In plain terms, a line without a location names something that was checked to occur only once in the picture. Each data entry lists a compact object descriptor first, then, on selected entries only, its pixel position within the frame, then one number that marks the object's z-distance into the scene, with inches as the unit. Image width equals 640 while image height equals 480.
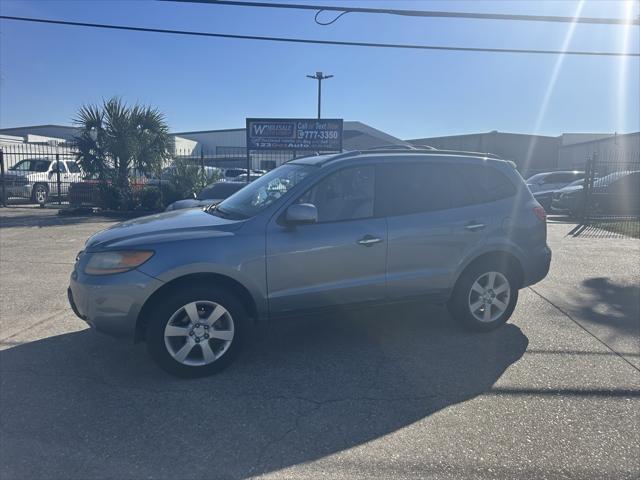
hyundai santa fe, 151.4
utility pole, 1337.6
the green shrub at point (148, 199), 656.4
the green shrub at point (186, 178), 676.1
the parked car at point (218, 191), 450.9
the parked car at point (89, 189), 673.6
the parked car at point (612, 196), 636.1
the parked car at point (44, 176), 776.9
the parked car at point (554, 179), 818.2
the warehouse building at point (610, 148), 1362.3
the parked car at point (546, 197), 767.7
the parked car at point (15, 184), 760.9
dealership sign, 725.3
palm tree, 642.2
